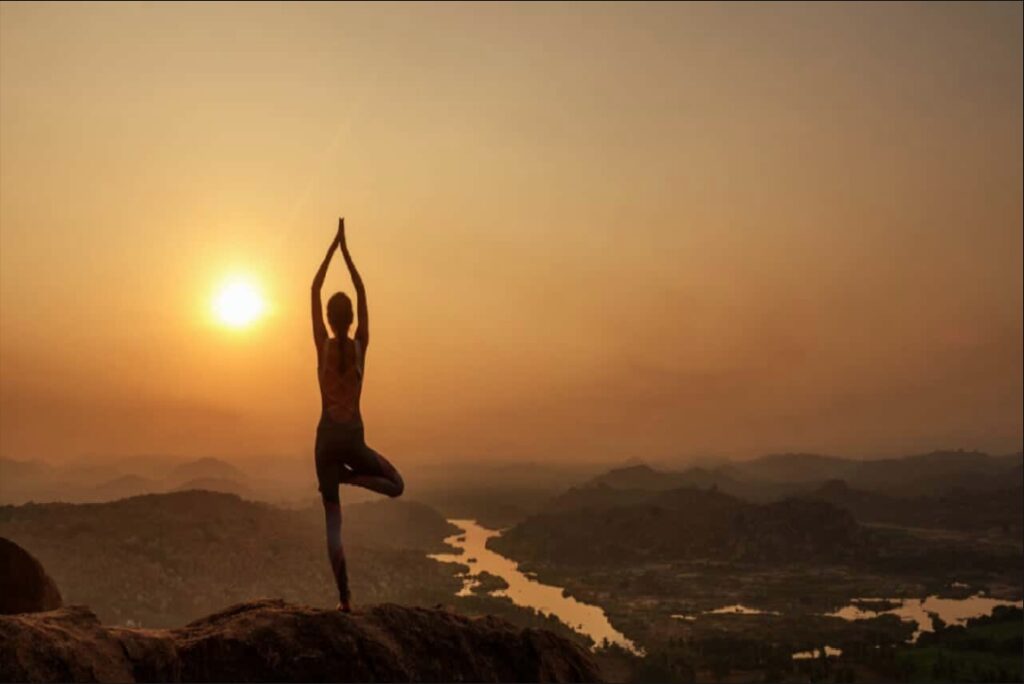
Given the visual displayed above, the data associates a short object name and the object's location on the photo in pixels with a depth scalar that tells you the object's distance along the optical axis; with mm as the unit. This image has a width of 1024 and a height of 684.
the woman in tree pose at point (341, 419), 9297
